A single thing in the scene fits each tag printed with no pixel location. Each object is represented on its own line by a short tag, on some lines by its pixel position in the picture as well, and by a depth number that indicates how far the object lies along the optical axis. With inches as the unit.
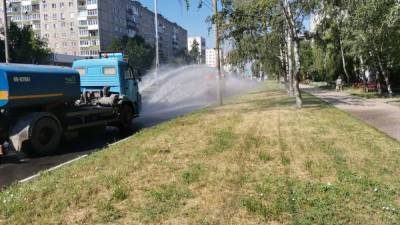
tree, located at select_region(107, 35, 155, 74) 4297.5
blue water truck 446.9
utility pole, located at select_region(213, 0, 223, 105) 1024.7
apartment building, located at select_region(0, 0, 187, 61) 4367.6
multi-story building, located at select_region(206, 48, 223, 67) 7062.5
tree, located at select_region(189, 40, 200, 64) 6811.0
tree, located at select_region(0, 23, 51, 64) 2544.3
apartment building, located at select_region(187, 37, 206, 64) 7249.5
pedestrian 1547.7
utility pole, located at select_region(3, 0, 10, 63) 874.9
